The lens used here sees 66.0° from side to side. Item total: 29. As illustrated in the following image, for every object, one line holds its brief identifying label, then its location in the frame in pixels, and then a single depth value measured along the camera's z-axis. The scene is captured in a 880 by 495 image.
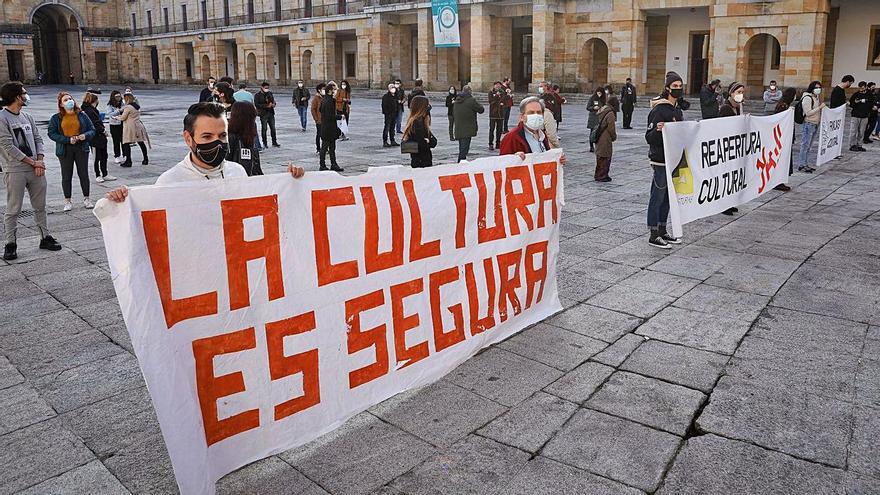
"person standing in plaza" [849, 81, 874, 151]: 15.07
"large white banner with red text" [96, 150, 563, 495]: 2.71
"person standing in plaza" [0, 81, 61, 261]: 6.61
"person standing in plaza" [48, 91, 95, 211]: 8.43
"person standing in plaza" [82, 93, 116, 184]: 10.95
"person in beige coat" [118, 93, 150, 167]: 12.88
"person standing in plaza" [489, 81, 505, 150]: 15.84
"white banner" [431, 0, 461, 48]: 29.45
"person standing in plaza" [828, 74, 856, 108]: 14.39
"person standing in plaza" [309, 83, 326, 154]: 13.95
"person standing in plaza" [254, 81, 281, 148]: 15.35
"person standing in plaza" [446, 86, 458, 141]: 15.25
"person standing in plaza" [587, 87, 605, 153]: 15.78
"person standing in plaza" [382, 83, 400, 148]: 16.20
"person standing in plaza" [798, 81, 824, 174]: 12.18
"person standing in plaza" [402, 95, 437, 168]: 8.42
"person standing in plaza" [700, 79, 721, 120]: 13.99
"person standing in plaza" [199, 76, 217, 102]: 15.56
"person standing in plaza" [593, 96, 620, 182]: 11.23
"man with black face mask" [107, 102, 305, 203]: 3.48
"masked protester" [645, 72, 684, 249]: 6.84
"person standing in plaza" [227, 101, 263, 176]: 7.06
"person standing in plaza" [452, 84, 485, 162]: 12.91
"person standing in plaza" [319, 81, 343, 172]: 12.09
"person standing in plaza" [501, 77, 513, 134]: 16.19
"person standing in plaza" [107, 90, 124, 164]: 12.98
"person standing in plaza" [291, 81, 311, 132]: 19.91
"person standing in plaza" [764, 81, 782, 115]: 22.75
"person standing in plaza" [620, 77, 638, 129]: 19.72
